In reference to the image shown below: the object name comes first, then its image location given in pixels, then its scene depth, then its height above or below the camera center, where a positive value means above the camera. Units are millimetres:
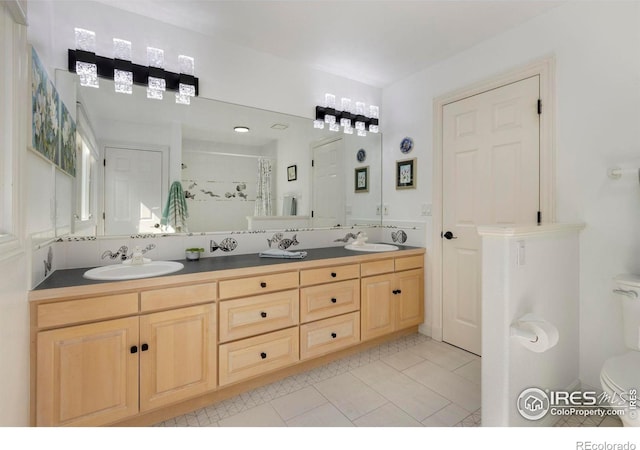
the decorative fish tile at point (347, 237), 3010 -136
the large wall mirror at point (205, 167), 1965 +437
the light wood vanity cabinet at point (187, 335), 1381 -638
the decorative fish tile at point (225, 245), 2303 -170
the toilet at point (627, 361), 1230 -645
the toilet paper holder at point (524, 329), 1389 -496
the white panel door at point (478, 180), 2133 +339
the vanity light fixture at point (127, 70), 1845 +1005
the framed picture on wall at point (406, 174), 2901 +492
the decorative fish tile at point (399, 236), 3021 -126
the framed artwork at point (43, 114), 1366 +541
